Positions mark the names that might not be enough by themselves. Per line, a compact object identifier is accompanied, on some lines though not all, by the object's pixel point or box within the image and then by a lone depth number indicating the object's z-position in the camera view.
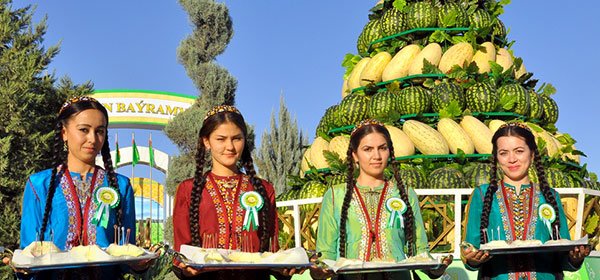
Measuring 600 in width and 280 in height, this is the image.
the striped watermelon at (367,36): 11.68
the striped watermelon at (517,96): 10.23
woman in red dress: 4.62
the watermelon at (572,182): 9.57
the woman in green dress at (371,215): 4.93
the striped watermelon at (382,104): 10.20
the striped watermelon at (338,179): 9.62
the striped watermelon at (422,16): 10.92
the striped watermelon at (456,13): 10.94
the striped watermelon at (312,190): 10.15
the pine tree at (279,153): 25.58
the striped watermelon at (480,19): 11.09
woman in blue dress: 4.50
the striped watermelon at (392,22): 11.20
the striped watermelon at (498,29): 11.34
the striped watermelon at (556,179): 9.43
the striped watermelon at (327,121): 10.98
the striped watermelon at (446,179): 8.95
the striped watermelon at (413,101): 10.04
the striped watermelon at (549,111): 10.84
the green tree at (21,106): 11.12
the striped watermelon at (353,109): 10.51
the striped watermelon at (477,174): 9.08
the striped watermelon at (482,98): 10.07
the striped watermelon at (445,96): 10.02
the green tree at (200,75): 18.19
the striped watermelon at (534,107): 10.55
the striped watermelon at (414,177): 9.12
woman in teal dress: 4.77
